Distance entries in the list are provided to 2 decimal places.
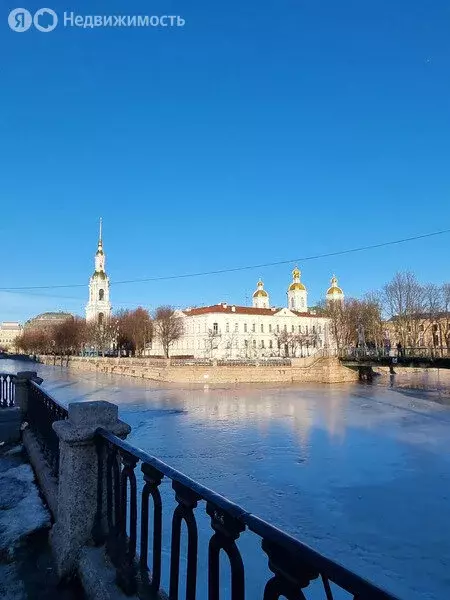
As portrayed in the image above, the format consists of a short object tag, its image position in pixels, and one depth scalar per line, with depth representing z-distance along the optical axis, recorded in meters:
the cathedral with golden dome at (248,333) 81.75
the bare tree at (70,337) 87.62
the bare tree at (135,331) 79.19
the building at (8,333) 181.55
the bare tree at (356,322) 63.72
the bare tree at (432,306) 56.22
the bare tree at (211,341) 78.94
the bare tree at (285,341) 81.81
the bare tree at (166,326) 73.81
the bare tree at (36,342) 105.25
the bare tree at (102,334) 80.06
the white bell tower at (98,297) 101.81
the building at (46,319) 149.86
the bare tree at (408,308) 55.75
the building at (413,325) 55.19
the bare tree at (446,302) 56.94
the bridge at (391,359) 40.50
